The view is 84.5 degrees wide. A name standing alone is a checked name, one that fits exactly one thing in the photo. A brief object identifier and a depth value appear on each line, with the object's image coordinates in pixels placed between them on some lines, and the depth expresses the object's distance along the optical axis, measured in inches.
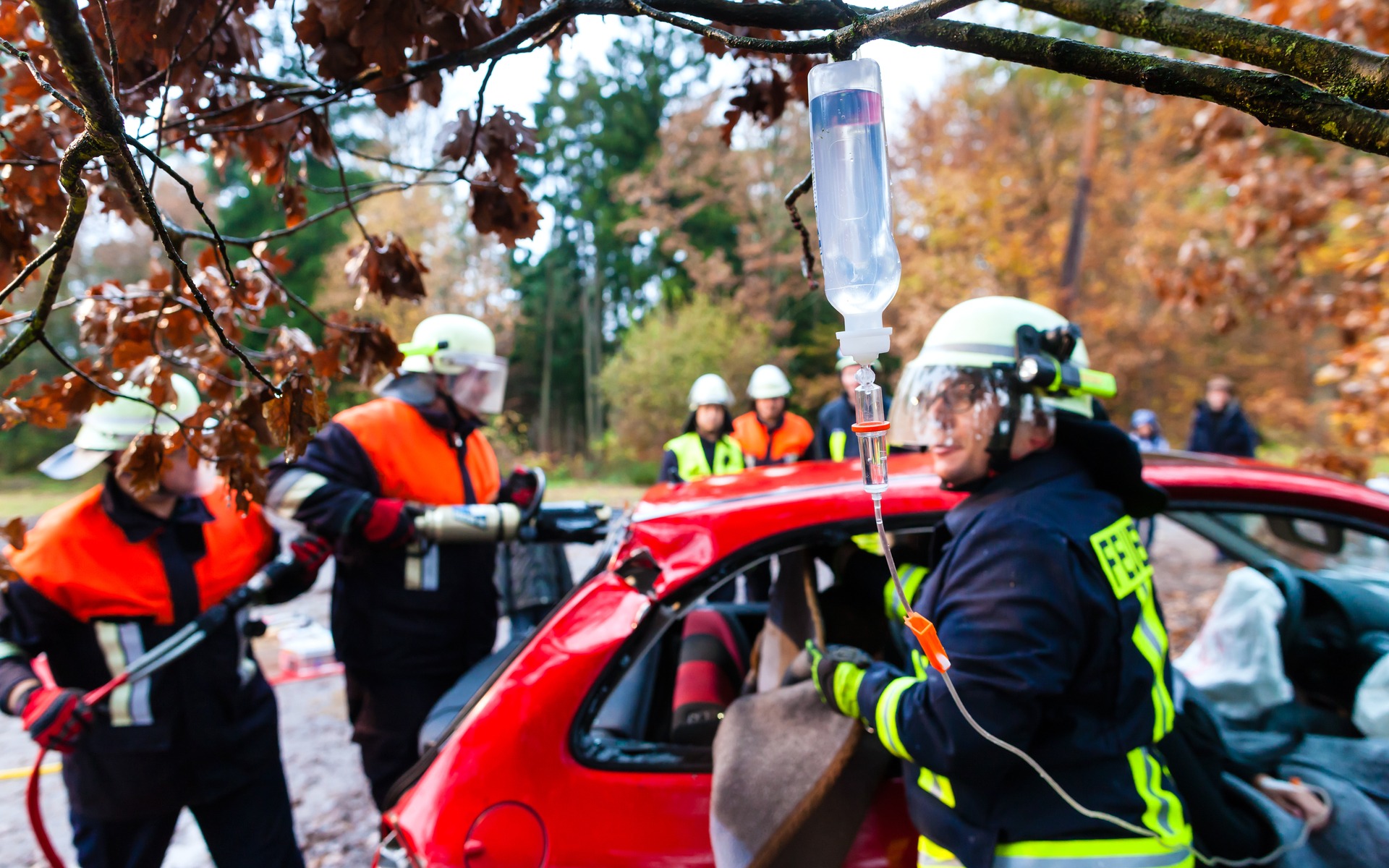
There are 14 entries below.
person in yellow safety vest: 236.8
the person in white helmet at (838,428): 203.8
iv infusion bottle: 35.1
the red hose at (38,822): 81.5
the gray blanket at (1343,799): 69.7
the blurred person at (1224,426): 306.0
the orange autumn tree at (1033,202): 594.5
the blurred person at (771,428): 260.2
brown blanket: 56.8
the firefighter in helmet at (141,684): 86.7
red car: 62.6
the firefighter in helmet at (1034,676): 52.9
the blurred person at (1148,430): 329.4
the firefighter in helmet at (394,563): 106.0
